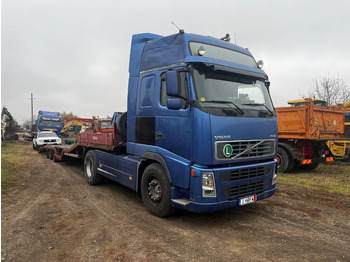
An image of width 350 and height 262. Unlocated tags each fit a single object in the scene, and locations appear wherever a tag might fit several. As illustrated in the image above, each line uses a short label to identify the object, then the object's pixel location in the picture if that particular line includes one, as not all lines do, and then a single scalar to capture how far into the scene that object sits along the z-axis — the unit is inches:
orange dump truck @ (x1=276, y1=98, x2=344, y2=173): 371.2
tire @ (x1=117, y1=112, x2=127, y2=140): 256.5
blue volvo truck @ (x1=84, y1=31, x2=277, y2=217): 167.9
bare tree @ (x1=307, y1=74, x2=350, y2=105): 977.8
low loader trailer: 260.7
